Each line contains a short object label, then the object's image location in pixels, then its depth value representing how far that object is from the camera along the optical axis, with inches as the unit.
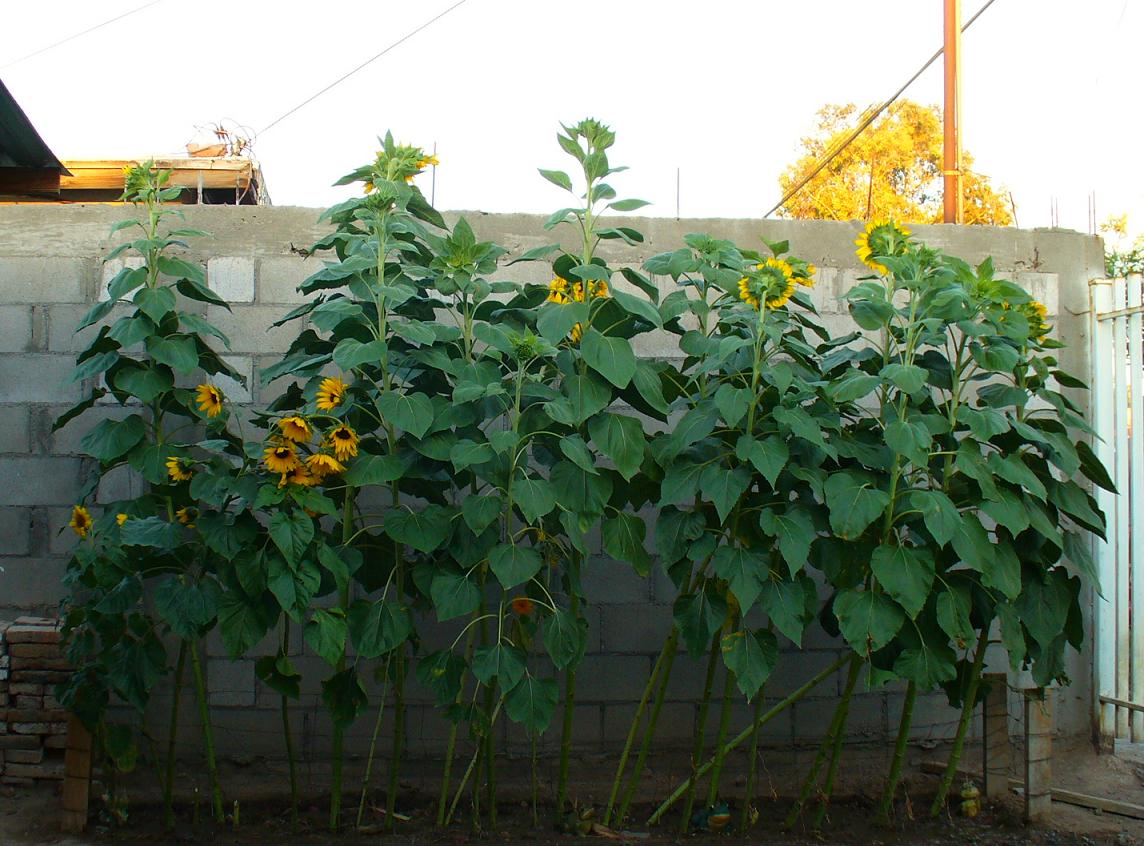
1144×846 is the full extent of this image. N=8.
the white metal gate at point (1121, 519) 153.2
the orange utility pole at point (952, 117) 218.8
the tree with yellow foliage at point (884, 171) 694.5
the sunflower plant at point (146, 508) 117.0
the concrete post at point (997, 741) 137.6
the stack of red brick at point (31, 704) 133.7
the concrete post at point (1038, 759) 132.9
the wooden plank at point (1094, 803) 136.3
